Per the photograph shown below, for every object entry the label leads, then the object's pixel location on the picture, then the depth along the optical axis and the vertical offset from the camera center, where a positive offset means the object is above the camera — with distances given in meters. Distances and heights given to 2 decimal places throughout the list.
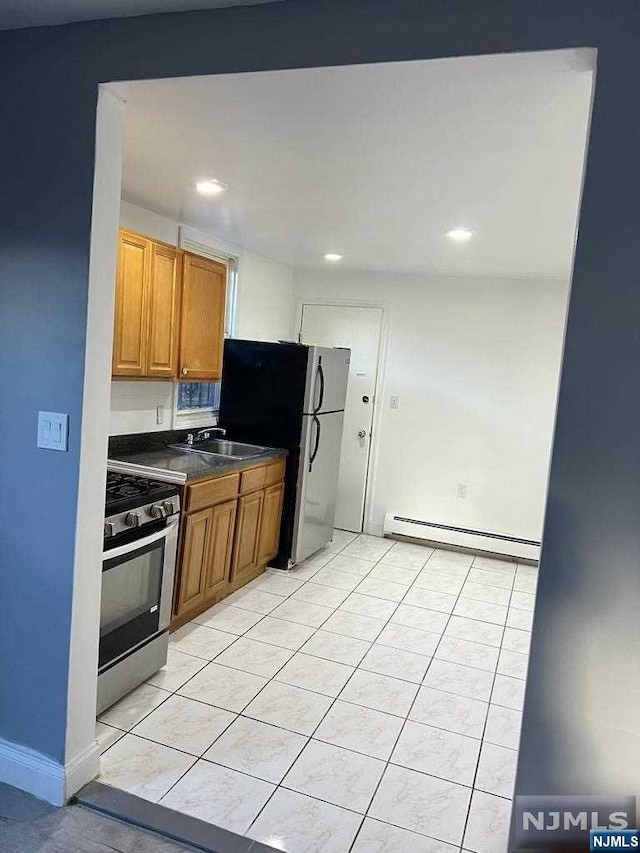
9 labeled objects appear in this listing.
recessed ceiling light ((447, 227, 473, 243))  3.41 +0.83
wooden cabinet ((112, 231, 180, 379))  3.09 +0.24
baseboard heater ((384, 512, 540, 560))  4.95 -1.30
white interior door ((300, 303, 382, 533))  5.30 -0.06
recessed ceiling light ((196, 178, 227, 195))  2.88 +0.83
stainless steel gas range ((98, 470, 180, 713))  2.39 -0.96
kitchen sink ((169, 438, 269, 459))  4.05 -0.60
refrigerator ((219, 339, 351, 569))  4.21 -0.32
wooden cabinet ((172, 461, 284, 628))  3.19 -1.04
